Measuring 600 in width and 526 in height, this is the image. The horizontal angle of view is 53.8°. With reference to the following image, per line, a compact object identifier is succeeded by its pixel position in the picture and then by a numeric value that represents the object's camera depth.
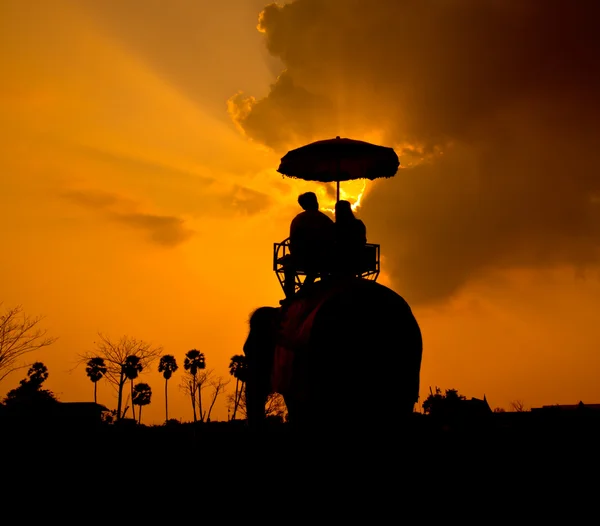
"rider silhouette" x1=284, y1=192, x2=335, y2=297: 11.54
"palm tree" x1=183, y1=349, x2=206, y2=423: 74.94
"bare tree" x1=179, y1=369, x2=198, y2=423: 71.75
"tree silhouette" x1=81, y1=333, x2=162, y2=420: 47.09
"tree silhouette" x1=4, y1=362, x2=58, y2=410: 35.41
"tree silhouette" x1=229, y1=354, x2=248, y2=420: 62.80
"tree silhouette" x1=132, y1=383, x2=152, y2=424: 79.44
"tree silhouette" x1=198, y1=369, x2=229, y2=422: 71.41
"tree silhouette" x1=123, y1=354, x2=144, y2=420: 48.34
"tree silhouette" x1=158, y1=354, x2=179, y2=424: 78.44
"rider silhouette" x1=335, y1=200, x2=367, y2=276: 10.73
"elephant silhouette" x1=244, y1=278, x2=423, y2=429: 8.78
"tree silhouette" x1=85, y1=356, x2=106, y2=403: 73.38
